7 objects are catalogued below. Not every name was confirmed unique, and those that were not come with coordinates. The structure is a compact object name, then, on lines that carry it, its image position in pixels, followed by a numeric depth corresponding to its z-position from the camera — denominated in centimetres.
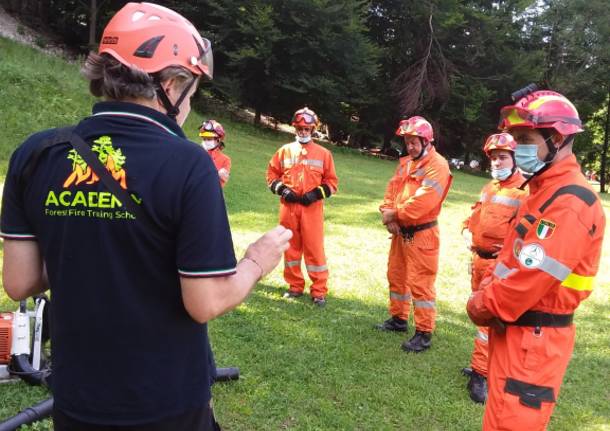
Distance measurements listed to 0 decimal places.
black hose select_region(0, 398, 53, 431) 338
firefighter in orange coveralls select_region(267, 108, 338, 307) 664
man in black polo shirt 151
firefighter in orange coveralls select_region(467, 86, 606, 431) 263
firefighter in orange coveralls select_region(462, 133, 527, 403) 459
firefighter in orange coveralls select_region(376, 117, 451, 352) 534
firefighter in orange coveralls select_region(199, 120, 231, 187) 739
